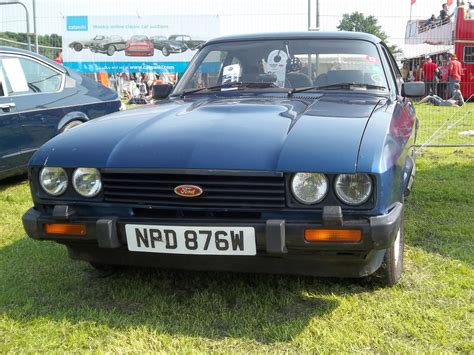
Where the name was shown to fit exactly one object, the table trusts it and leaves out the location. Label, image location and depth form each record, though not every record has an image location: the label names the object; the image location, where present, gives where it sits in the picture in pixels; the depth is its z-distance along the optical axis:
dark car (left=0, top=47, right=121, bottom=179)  5.14
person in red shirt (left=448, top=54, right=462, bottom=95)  14.55
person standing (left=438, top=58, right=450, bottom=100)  13.22
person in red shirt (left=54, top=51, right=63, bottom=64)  15.72
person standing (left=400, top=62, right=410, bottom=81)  15.86
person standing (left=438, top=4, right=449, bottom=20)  19.95
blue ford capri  2.29
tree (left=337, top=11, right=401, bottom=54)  10.45
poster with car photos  15.50
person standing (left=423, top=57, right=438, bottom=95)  14.80
